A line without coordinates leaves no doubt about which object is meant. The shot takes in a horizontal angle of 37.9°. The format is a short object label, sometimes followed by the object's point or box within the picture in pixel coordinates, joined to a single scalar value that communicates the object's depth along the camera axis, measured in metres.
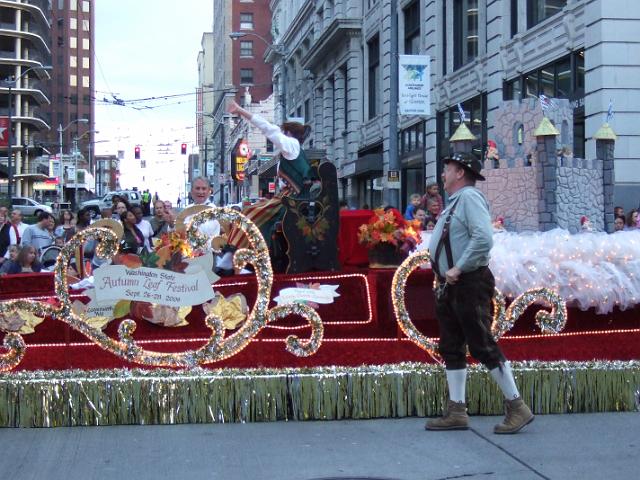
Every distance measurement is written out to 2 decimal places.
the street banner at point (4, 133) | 42.01
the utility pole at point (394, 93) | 22.62
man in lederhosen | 5.98
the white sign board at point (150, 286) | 6.70
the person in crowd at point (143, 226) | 11.39
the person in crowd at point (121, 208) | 11.97
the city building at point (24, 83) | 77.31
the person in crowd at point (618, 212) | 15.49
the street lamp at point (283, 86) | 39.00
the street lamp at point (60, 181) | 52.09
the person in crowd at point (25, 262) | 10.18
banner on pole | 22.50
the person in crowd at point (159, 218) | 11.60
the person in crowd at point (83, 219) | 14.83
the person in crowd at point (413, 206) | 12.86
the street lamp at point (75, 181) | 54.75
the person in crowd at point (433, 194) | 11.96
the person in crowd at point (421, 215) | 11.49
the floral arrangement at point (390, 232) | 7.40
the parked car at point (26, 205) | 48.88
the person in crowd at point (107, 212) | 13.13
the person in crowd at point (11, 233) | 14.66
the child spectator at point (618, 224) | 14.26
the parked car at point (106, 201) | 43.67
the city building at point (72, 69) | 125.62
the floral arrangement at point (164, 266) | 6.78
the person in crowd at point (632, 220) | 14.37
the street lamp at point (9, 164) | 42.28
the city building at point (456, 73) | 18.42
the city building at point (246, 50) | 105.94
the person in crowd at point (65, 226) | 15.91
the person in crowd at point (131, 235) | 9.52
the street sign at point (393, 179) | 22.45
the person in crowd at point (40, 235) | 14.58
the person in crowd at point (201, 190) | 8.14
